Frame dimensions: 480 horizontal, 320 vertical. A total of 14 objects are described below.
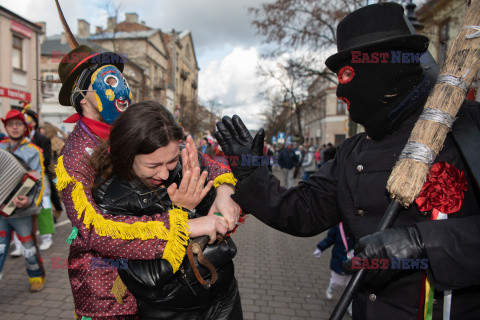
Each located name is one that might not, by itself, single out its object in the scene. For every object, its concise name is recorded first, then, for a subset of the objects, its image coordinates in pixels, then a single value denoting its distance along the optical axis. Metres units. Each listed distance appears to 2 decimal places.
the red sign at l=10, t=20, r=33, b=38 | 18.16
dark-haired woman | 1.49
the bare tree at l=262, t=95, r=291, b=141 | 40.13
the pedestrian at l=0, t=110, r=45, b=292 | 3.96
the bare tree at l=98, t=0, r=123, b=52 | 14.80
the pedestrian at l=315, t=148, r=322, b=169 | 21.24
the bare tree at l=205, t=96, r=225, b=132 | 40.68
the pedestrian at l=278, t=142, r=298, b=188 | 12.52
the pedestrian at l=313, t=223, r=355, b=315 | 4.00
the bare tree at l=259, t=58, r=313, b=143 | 14.52
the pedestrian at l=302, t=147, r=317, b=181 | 12.04
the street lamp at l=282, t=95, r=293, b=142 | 28.93
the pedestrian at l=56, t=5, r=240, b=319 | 1.46
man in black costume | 1.24
